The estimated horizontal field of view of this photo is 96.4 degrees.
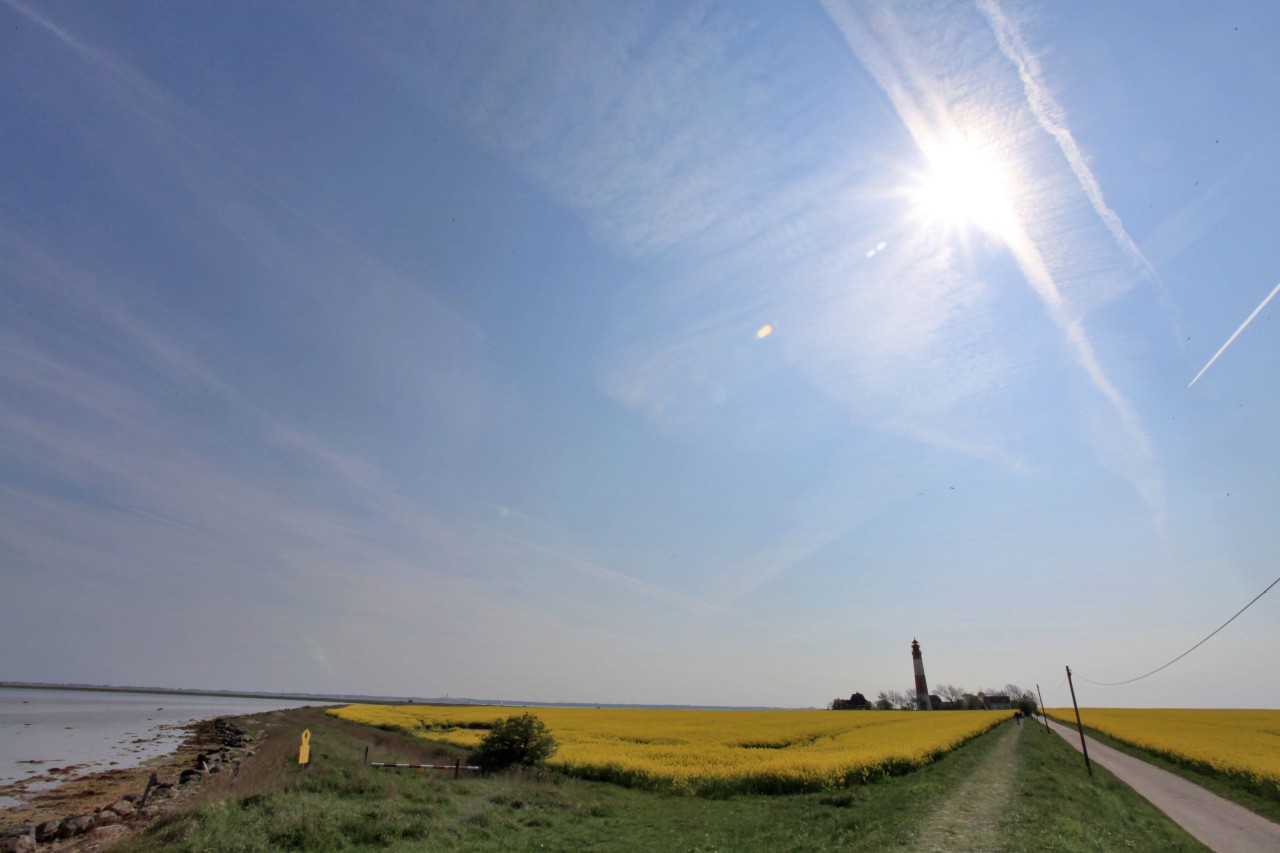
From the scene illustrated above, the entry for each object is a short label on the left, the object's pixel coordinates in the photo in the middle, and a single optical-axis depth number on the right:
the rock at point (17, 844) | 14.37
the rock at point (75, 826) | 15.81
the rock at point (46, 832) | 15.58
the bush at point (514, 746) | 25.20
